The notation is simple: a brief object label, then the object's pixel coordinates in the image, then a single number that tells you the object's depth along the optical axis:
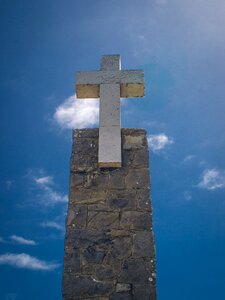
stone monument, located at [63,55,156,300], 2.99
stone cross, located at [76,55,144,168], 3.74
